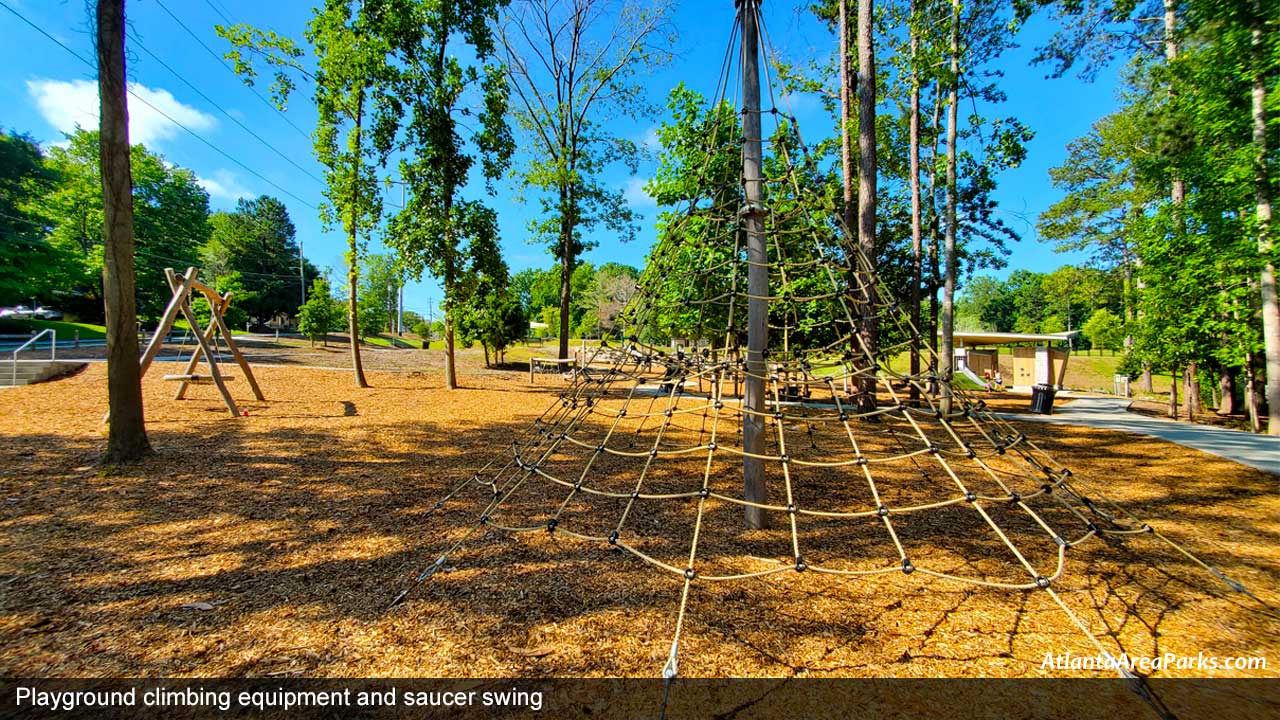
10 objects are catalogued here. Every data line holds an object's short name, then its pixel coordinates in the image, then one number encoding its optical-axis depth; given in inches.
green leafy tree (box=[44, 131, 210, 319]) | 876.0
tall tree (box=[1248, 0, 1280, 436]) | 220.5
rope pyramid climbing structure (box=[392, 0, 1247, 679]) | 126.6
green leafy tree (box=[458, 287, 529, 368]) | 768.3
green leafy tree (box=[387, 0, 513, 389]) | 393.7
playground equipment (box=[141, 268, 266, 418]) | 263.6
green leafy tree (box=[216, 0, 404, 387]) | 372.2
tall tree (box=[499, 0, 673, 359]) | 566.6
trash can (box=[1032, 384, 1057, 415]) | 462.9
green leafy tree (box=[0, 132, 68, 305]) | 675.4
